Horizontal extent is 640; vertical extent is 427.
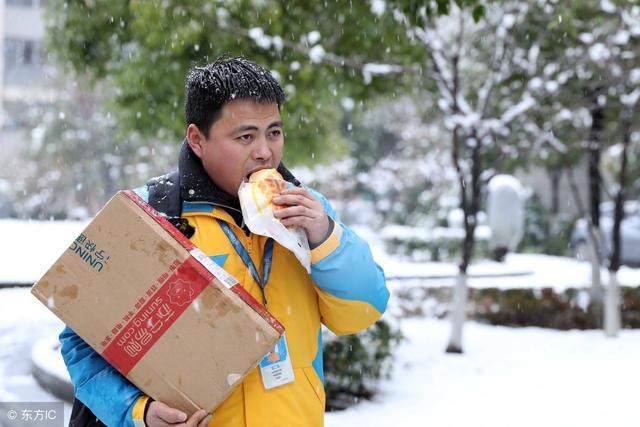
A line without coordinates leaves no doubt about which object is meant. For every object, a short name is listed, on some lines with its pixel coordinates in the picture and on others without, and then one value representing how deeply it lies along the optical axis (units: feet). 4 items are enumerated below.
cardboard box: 5.24
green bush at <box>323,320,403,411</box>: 18.70
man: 5.61
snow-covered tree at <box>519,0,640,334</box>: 27.43
